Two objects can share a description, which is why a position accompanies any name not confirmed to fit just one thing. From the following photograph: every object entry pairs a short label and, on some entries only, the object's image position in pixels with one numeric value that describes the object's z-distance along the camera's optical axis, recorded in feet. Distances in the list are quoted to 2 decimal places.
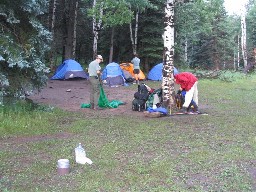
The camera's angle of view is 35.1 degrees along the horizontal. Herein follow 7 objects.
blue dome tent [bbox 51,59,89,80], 72.13
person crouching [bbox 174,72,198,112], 36.83
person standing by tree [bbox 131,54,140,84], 67.95
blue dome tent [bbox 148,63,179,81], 74.38
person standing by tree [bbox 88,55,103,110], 40.91
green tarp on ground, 41.88
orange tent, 72.62
